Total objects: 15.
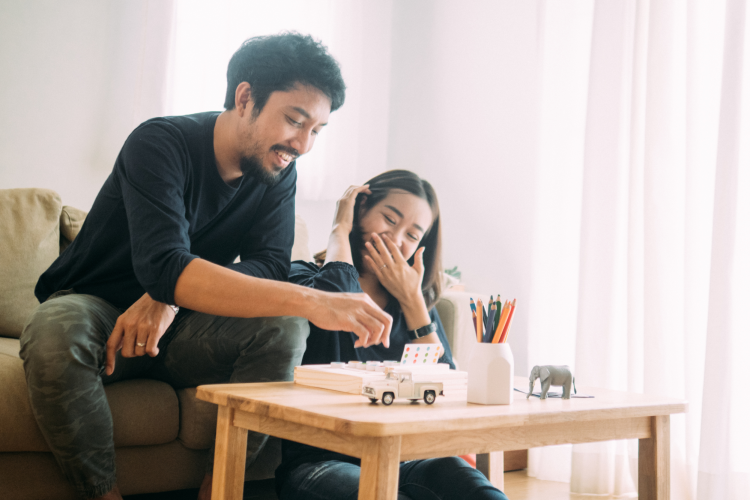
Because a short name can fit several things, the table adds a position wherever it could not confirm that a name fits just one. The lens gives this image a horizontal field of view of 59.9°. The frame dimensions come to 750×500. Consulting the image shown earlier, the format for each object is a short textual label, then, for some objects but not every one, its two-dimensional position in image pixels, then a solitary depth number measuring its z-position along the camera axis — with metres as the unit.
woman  1.10
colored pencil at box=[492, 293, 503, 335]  0.98
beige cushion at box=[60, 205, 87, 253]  1.98
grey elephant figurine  1.06
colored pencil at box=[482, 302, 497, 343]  0.98
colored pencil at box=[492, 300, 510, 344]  0.99
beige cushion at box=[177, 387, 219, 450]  1.45
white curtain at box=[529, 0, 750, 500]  1.67
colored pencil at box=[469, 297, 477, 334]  1.01
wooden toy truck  0.90
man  1.15
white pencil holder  0.96
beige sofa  1.30
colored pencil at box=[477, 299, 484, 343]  1.00
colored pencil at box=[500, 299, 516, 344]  0.99
